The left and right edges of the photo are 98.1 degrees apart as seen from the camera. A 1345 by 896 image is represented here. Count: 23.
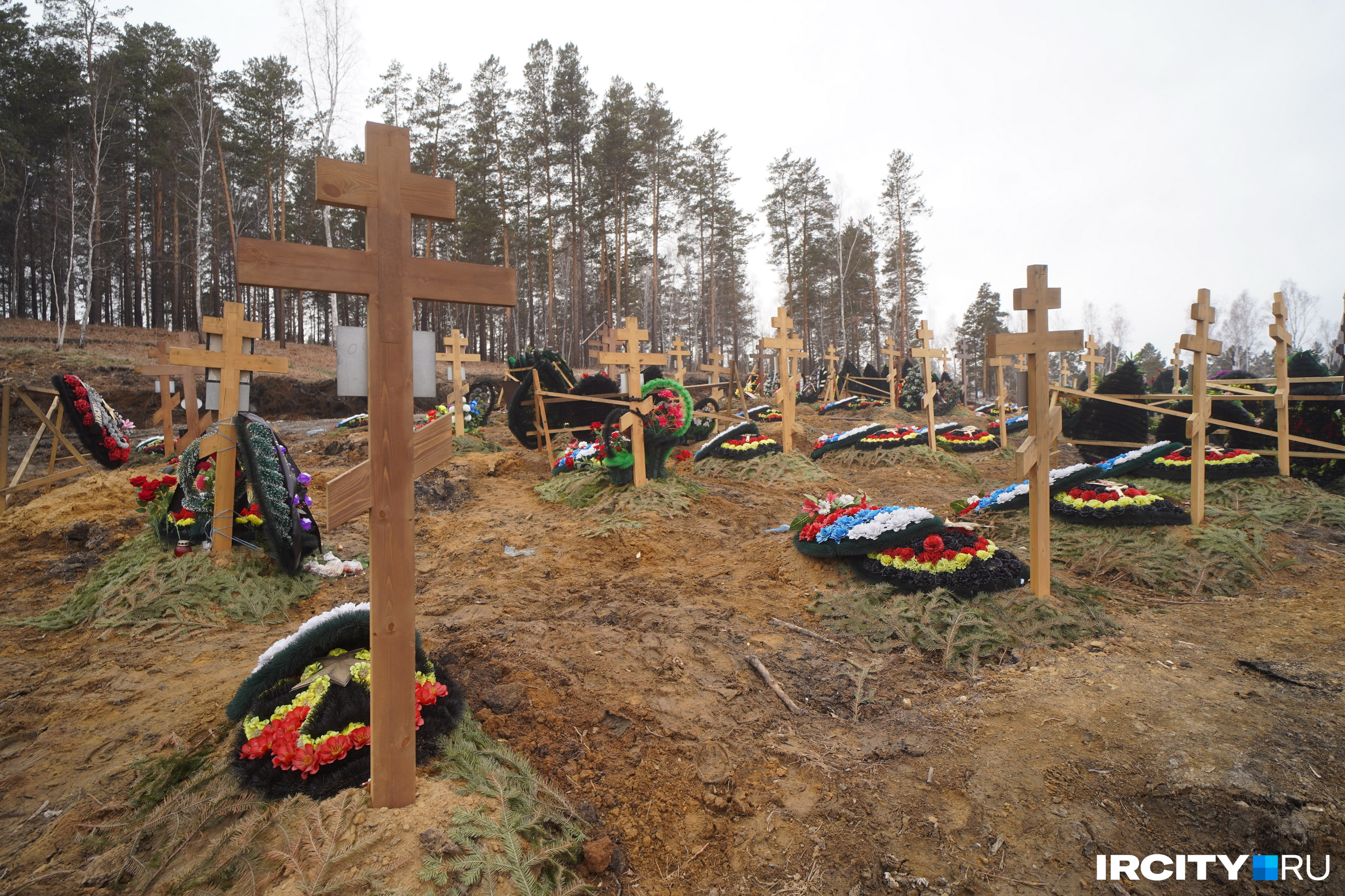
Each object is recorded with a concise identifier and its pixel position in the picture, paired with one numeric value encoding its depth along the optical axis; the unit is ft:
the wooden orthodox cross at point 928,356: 40.47
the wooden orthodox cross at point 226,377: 17.13
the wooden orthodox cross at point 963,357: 102.13
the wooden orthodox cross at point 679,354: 60.54
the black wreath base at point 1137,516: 19.24
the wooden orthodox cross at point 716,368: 62.80
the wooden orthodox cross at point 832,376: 75.15
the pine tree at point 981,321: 116.26
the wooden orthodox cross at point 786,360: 38.45
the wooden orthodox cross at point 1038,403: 14.74
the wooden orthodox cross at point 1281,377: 23.94
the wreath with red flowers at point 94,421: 24.00
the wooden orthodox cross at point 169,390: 27.50
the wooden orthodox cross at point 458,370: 44.91
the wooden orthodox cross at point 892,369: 69.15
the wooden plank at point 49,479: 23.53
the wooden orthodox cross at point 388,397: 7.14
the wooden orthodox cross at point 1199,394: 19.02
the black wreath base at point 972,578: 14.75
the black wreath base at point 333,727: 7.72
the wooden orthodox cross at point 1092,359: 50.39
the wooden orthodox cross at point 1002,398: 39.43
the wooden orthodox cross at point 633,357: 26.81
